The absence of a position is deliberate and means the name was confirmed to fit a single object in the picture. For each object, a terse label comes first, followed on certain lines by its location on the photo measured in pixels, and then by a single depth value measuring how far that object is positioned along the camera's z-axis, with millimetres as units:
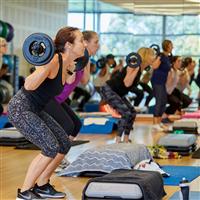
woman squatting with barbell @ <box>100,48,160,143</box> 7674
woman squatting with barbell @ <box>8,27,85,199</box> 4535
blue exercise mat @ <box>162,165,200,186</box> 5730
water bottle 3973
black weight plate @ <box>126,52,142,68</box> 7589
